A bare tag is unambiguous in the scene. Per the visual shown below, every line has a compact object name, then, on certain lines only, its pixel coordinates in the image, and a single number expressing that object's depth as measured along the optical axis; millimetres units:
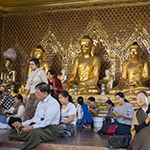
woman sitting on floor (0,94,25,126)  5428
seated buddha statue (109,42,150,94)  7980
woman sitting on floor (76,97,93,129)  5910
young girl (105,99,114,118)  6090
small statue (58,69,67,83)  8742
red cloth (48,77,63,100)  5586
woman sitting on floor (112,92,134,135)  4255
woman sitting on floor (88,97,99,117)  6412
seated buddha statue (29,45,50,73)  8914
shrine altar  7473
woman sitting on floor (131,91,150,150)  3102
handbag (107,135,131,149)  3474
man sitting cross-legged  3486
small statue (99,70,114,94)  8102
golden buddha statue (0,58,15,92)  9067
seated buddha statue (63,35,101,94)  8242
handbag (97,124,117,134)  4469
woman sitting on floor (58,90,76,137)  4300
